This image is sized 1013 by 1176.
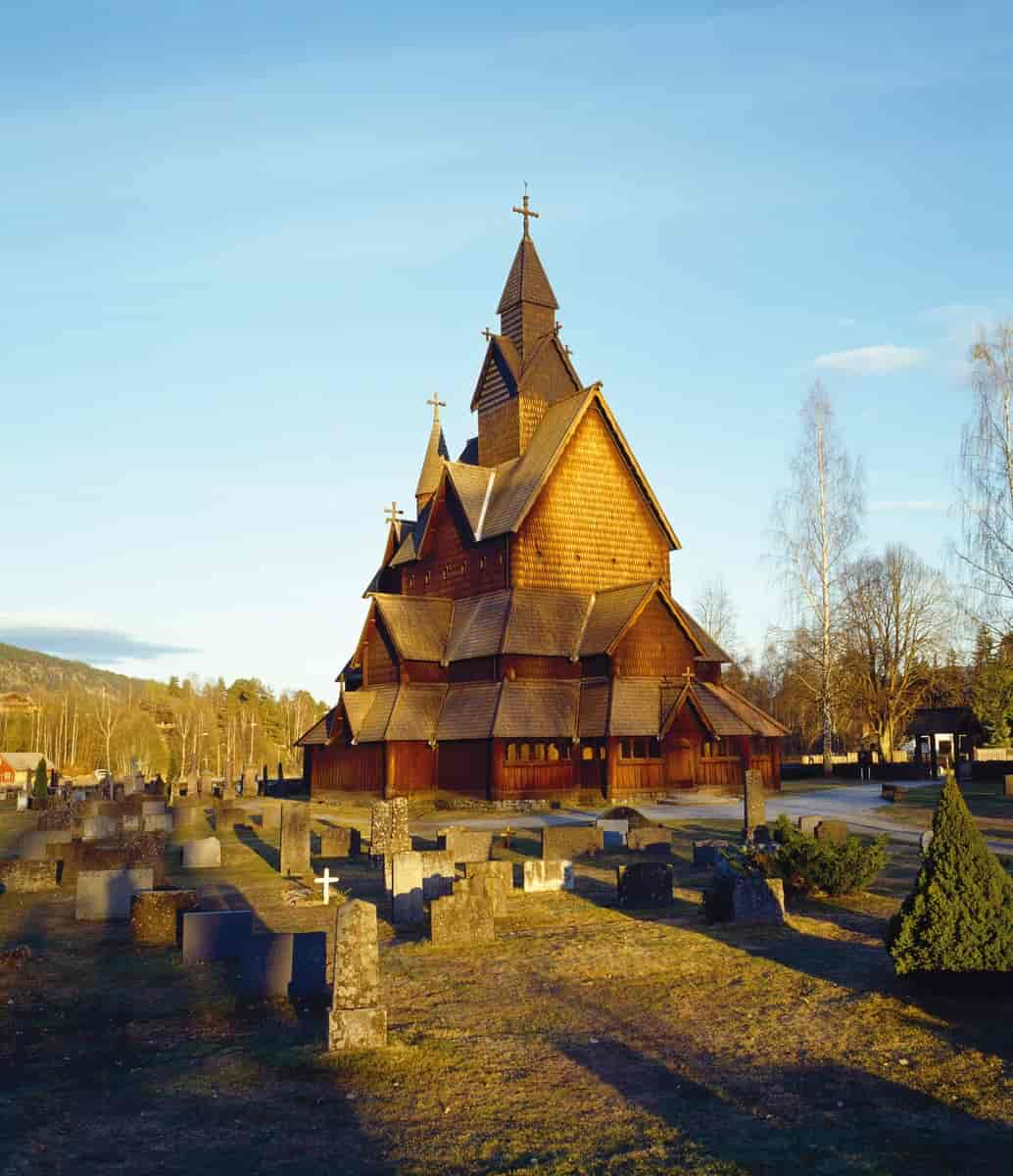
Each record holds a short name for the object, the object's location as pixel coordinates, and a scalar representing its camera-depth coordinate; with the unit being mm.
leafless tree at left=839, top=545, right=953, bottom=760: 61781
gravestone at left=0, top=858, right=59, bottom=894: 19156
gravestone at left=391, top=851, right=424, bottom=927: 15472
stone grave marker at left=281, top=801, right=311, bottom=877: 20297
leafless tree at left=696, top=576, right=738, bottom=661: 82438
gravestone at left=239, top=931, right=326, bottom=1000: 10891
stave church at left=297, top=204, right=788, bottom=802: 36875
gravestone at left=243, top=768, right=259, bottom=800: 48209
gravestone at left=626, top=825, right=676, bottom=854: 22594
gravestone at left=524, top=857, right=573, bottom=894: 17531
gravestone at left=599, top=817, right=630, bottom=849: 23609
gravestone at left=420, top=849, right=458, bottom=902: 16578
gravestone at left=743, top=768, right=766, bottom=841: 24172
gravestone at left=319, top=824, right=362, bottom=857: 22656
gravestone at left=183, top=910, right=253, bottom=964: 12453
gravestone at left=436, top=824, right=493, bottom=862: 19609
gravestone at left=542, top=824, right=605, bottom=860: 21750
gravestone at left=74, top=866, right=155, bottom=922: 15812
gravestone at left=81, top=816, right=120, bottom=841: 27719
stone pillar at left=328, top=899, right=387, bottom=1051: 8836
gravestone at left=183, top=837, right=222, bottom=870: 21719
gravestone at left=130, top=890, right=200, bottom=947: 13695
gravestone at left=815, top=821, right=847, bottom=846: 20703
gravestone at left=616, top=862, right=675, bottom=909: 16016
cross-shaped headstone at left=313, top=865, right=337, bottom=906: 16594
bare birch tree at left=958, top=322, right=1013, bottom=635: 34406
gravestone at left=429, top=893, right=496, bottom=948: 13547
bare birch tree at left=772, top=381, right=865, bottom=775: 49094
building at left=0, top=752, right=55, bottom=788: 76575
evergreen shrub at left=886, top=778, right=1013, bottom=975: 10070
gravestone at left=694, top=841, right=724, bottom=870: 20375
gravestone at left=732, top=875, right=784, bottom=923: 14414
